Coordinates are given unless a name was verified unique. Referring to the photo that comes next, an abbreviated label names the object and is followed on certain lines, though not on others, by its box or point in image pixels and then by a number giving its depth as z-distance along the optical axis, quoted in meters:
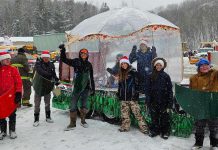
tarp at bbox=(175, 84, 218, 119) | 5.39
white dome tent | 7.82
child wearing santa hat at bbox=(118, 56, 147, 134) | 6.47
